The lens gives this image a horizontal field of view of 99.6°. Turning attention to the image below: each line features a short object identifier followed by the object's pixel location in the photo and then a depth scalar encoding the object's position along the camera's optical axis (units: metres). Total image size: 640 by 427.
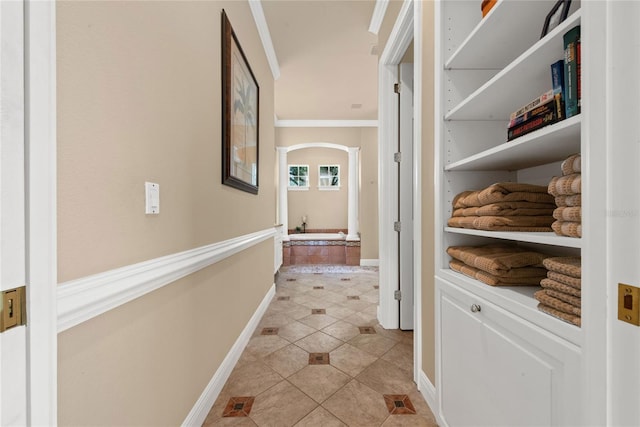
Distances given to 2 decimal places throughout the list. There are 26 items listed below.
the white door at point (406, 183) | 2.48
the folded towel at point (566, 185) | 0.64
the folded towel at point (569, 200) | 0.66
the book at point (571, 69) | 0.66
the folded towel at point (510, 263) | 0.93
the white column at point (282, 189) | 5.48
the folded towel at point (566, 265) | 0.65
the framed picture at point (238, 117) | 1.67
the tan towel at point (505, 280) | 0.94
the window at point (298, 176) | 6.78
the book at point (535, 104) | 0.79
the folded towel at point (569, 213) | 0.64
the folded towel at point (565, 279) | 0.64
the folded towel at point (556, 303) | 0.64
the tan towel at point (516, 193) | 0.94
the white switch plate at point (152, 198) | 0.93
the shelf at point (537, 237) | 0.64
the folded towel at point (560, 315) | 0.63
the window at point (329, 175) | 6.79
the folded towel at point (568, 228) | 0.64
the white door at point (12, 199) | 0.42
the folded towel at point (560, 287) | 0.65
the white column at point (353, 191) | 5.56
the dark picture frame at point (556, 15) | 0.77
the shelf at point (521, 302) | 0.65
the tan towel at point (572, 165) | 0.67
